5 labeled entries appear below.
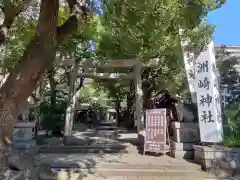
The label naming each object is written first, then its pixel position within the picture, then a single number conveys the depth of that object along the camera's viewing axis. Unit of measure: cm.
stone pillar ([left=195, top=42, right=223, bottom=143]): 447
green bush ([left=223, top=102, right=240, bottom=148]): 452
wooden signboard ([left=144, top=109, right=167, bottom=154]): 503
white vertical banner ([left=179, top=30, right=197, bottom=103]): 487
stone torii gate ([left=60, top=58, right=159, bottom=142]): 667
